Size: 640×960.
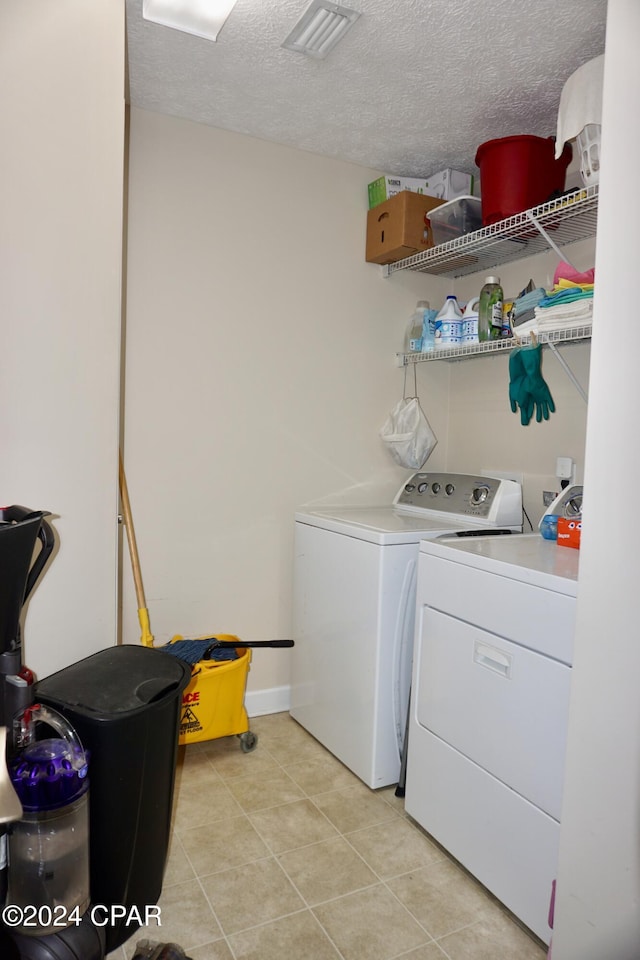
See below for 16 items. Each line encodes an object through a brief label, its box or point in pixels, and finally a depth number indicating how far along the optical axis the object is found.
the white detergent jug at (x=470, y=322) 2.49
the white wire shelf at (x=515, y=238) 1.95
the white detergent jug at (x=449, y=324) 2.54
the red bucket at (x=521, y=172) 2.09
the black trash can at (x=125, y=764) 1.32
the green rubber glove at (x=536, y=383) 2.17
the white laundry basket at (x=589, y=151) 1.78
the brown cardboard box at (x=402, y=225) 2.48
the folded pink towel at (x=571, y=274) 1.91
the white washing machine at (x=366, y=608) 2.04
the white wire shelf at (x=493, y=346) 1.95
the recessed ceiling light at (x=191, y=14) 1.70
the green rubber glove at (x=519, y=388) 2.24
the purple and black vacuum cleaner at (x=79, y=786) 1.20
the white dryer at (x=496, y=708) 1.43
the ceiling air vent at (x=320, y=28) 1.71
